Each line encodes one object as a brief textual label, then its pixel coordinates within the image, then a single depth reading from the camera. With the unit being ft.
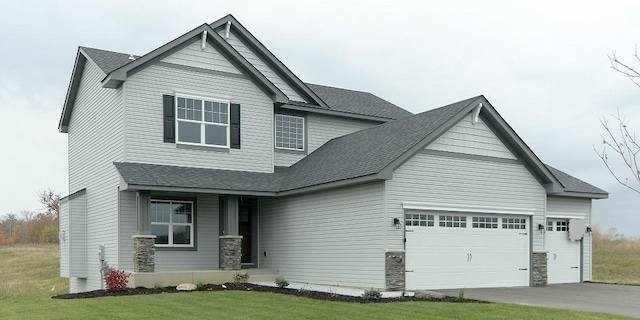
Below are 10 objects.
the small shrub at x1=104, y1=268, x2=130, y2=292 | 57.72
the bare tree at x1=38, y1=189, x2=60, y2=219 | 179.83
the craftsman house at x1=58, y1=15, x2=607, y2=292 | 59.11
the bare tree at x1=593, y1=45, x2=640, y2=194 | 19.08
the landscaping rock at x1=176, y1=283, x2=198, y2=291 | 58.44
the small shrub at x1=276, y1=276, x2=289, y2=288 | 57.26
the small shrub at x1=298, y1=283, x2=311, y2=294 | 54.01
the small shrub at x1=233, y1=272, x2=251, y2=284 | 64.02
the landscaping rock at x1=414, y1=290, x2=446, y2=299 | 50.80
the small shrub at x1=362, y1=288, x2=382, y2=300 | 47.80
